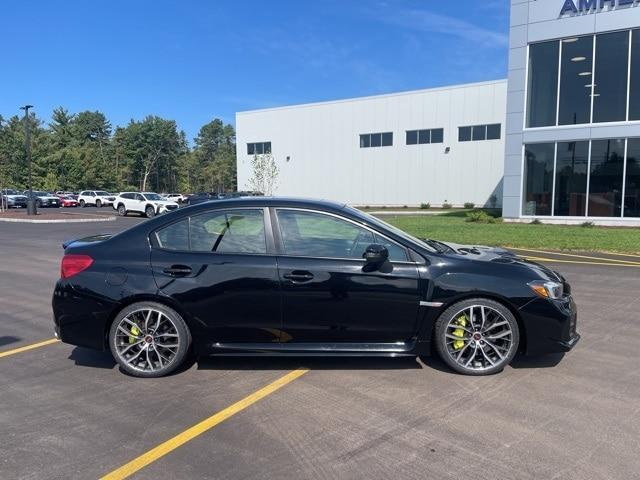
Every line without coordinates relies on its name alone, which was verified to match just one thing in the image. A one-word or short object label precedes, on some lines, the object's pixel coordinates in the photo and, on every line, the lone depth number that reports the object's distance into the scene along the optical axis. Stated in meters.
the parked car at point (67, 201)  51.04
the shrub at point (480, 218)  23.07
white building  42.34
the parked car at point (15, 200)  47.53
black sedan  4.50
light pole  32.41
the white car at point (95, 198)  50.66
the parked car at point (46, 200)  48.28
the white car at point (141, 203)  33.50
